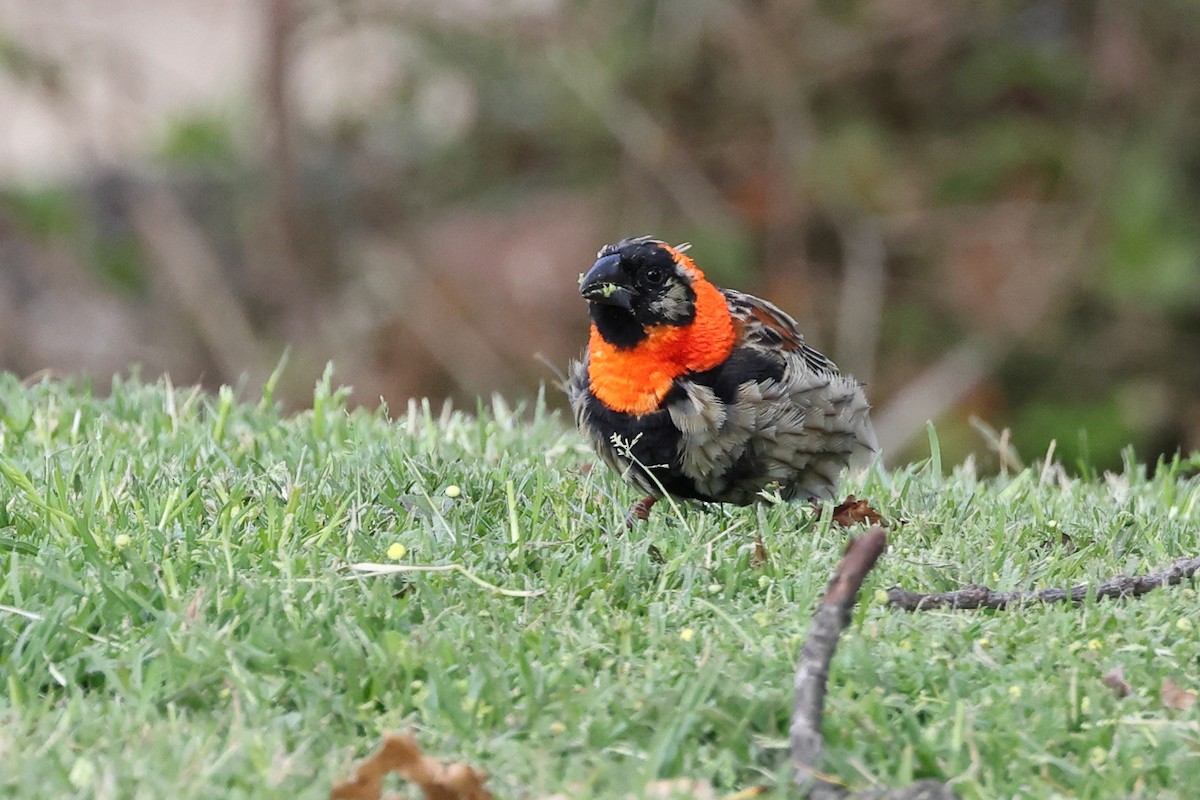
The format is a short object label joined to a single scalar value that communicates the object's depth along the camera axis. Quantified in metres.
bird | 8.23
